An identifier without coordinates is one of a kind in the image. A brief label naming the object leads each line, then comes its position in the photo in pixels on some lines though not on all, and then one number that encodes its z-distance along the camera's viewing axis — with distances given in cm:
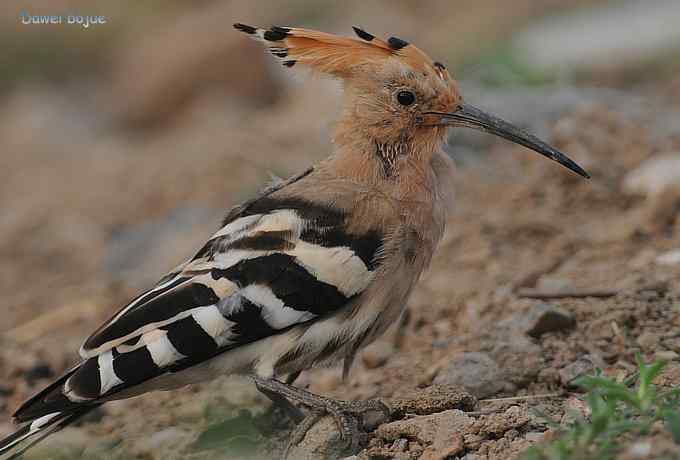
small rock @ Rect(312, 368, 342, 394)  687
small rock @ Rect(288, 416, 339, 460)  530
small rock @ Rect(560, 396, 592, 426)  491
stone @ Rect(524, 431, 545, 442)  479
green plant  404
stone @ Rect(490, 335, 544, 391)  596
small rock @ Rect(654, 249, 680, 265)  718
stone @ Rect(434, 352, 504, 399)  588
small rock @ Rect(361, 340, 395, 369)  701
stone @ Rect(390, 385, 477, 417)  539
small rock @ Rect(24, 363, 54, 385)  753
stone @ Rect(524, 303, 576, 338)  639
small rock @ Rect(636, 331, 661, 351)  599
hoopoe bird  541
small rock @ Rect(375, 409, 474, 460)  493
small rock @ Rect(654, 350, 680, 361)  575
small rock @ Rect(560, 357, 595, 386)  584
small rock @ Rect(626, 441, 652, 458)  391
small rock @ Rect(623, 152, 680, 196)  823
